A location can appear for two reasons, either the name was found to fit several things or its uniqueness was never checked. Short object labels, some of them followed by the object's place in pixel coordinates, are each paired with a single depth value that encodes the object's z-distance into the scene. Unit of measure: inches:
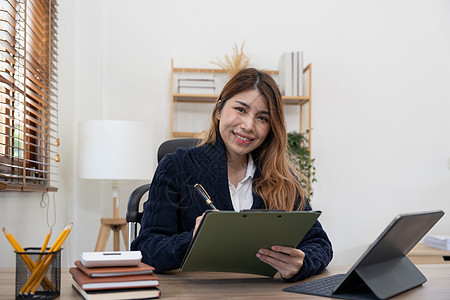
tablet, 37.8
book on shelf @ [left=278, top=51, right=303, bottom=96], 129.3
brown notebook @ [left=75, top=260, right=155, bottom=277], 36.2
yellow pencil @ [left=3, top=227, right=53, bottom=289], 35.2
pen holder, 35.3
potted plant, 129.9
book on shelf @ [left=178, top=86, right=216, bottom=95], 129.3
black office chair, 81.4
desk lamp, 112.2
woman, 59.7
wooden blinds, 80.7
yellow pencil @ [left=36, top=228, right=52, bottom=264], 35.6
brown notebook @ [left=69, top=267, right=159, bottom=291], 35.7
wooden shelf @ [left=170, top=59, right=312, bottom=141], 129.0
